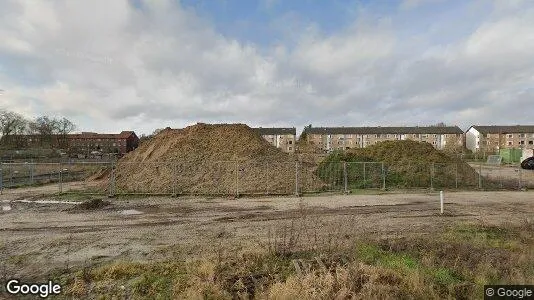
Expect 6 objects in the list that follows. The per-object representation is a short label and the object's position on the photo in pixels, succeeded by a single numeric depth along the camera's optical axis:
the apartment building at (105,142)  119.31
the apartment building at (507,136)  120.38
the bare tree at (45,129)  94.69
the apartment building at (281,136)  125.34
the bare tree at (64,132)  103.85
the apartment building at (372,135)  126.12
